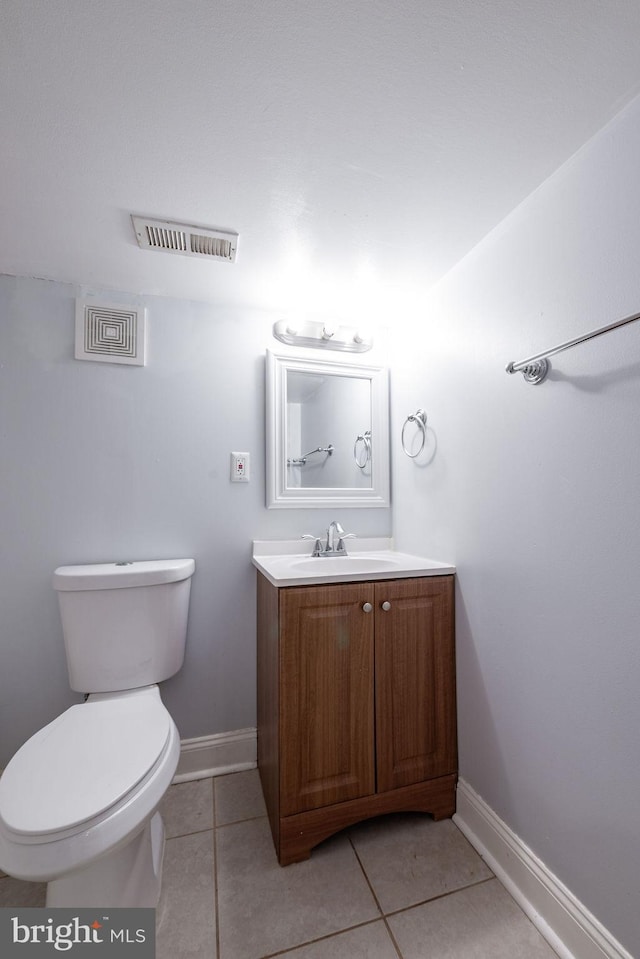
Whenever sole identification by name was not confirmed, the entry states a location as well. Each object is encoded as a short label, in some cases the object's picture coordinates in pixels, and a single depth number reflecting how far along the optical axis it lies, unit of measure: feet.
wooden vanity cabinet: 3.79
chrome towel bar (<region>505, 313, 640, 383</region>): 2.99
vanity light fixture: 5.57
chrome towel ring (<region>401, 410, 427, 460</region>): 5.25
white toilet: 2.46
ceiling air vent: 3.98
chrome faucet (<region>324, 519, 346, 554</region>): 5.53
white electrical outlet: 5.36
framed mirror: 5.53
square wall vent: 4.89
